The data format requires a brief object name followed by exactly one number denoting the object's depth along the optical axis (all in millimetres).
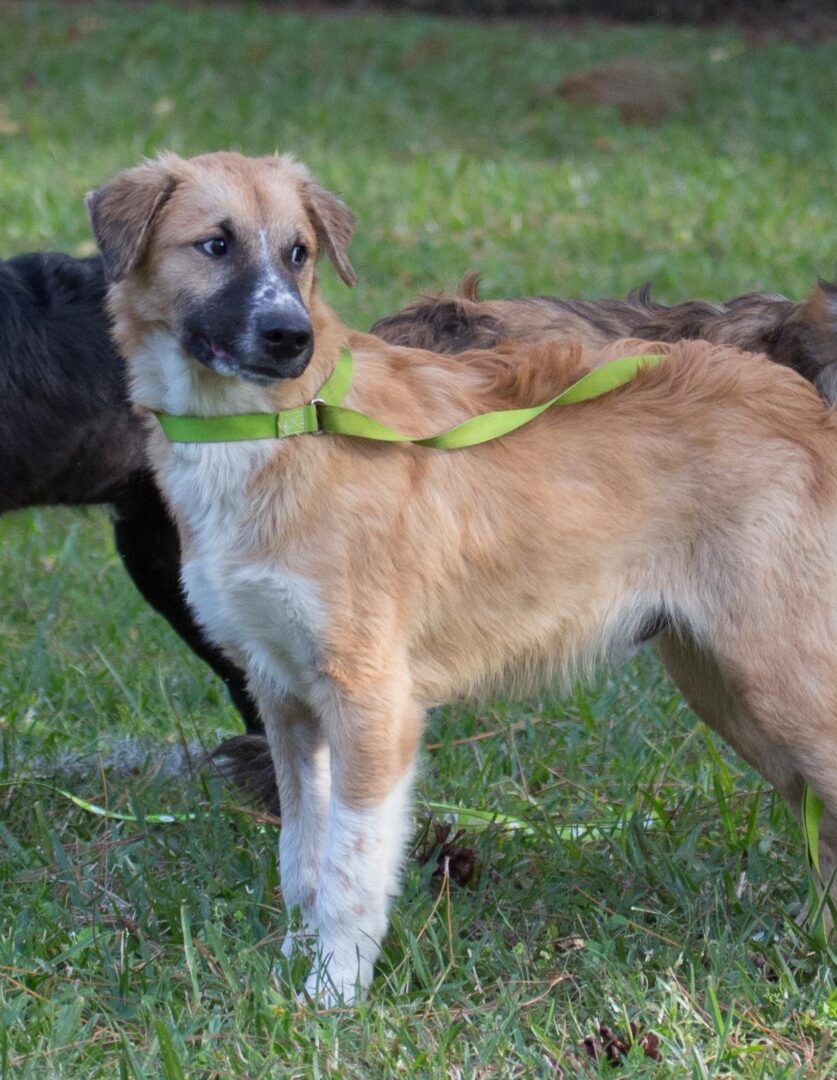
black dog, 8523
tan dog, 6258
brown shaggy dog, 8133
